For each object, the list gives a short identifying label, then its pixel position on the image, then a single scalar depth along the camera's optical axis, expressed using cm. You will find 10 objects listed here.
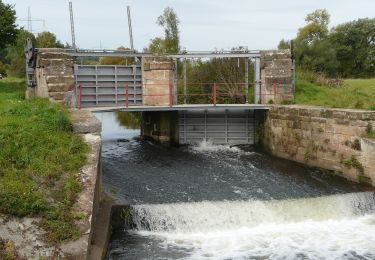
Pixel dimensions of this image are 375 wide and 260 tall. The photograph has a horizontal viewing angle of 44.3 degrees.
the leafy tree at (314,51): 3717
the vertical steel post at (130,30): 1869
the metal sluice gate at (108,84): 1639
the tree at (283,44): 4147
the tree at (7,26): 2292
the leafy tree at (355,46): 4572
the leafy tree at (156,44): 3141
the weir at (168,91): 1587
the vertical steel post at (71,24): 1766
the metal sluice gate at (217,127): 1722
